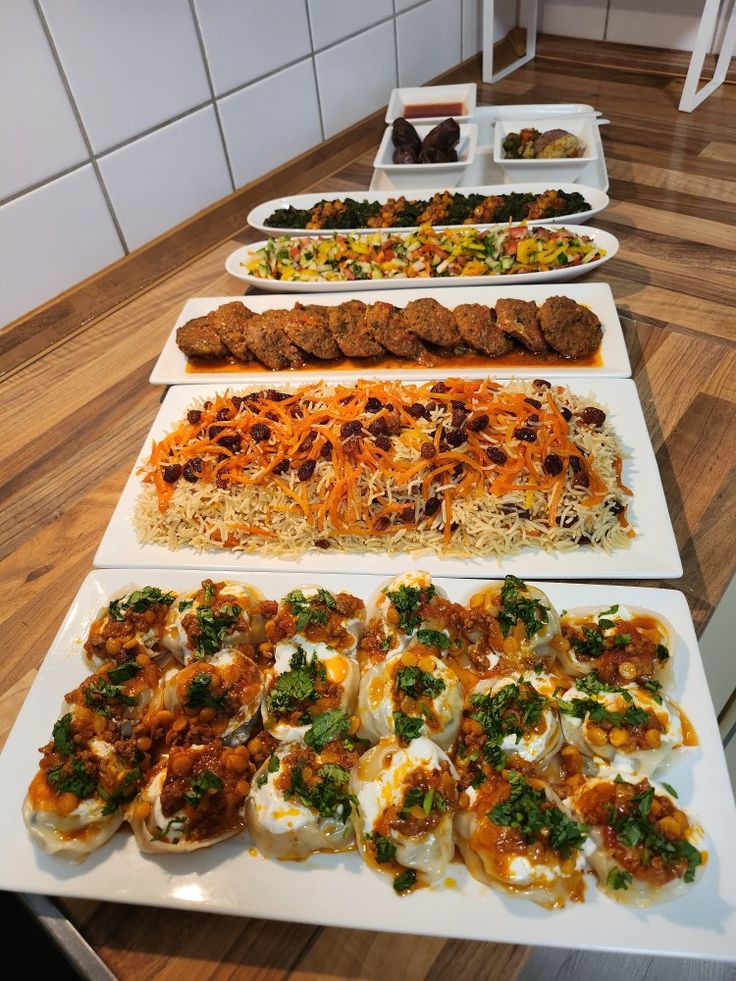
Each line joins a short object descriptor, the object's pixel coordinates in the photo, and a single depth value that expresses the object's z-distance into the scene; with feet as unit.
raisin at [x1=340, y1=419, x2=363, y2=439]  1.70
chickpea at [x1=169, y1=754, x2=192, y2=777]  1.22
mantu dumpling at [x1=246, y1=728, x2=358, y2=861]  1.16
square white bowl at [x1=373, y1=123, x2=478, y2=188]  2.54
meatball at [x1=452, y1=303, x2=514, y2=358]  1.97
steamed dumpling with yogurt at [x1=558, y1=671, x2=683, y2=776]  1.20
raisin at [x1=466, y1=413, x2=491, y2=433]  1.67
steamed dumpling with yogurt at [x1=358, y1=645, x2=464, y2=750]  1.26
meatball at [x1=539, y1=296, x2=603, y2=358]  1.92
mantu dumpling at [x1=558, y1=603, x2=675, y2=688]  1.28
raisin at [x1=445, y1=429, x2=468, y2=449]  1.66
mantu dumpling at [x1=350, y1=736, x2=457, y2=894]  1.13
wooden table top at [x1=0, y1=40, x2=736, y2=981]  1.18
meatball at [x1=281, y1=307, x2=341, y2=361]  2.00
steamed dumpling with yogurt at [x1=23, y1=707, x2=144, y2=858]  1.18
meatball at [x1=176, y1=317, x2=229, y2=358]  2.05
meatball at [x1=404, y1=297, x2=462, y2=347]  2.00
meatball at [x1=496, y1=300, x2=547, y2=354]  1.95
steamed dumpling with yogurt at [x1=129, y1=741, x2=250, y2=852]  1.17
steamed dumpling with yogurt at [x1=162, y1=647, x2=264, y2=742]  1.29
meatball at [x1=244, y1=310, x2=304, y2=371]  2.02
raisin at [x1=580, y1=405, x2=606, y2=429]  1.68
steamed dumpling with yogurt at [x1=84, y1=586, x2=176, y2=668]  1.37
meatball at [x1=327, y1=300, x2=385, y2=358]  2.00
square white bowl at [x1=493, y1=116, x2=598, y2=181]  2.48
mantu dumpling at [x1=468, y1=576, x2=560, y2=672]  1.33
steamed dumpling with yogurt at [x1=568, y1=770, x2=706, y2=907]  1.08
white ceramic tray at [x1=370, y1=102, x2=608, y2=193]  2.59
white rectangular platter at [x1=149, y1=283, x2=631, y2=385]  1.90
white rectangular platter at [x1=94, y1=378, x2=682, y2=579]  1.48
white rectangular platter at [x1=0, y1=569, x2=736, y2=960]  1.06
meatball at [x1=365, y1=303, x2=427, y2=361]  1.99
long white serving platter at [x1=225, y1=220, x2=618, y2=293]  2.13
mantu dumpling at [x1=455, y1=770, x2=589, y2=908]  1.09
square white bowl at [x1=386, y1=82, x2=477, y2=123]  2.89
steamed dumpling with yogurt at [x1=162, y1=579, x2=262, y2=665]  1.36
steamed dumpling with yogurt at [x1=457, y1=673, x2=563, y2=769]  1.22
